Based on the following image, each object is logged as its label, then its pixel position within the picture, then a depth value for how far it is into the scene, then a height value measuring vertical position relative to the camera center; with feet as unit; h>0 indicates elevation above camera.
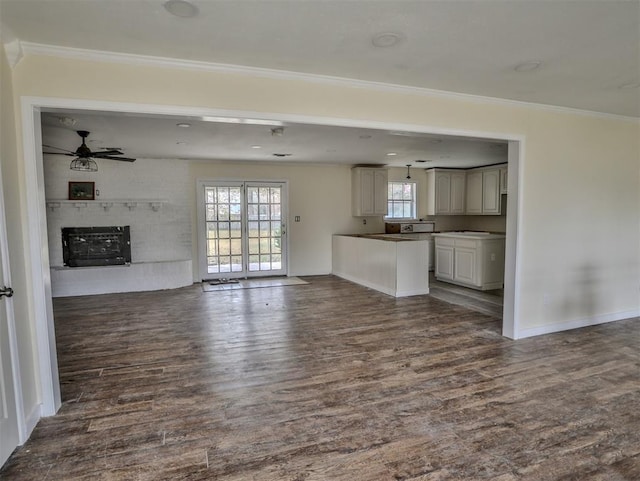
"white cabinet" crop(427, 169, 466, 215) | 27.07 +1.44
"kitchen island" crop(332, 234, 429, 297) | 19.07 -2.93
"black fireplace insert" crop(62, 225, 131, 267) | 20.49 -1.81
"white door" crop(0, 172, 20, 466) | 6.48 -2.77
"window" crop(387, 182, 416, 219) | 27.68 +0.86
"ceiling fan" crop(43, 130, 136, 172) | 15.01 +2.44
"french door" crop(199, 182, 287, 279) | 23.75 -1.09
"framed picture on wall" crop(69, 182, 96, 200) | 20.61 +1.37
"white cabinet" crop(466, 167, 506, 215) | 24.90 +1.39
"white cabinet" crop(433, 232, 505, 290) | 20.03 -2.78
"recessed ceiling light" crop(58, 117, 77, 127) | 12.73 +3.33
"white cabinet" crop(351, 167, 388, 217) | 25.27 +1.43
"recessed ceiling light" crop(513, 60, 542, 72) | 8.89 +3.56
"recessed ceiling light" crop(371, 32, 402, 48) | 7.40 +3.57
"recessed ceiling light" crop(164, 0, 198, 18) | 6.28 +3.60
